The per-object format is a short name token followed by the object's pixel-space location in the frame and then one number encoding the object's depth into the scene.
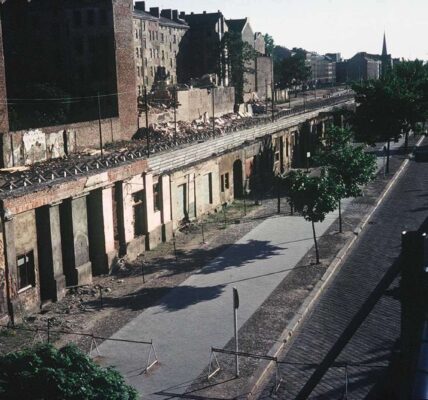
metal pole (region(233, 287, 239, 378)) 14.88
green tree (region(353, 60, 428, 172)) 49.19
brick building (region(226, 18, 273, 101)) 95.50
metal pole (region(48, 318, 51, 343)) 17.25
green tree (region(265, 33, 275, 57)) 143.66
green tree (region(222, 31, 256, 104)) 89.06
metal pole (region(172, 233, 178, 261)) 26.02
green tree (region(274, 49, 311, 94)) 113.00
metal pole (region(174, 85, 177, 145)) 59.31
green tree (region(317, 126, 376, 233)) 27.55
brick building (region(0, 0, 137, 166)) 52.97
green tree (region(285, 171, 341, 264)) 23.92
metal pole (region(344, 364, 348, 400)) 13.21
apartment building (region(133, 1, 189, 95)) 81.56
